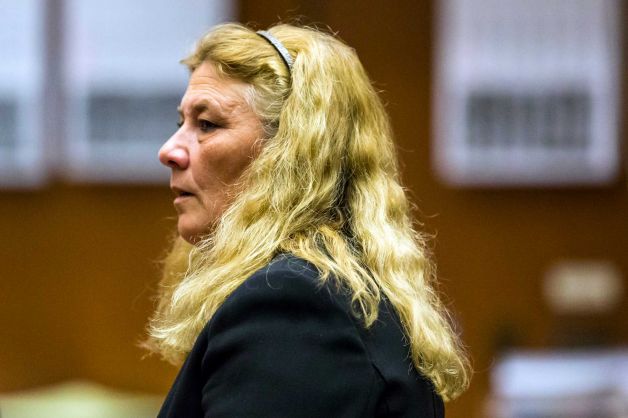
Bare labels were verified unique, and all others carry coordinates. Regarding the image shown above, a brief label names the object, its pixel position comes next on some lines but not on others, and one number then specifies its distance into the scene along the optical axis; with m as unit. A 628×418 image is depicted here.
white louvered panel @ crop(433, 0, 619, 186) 10.11
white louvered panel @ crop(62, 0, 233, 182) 10.06
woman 2.66
